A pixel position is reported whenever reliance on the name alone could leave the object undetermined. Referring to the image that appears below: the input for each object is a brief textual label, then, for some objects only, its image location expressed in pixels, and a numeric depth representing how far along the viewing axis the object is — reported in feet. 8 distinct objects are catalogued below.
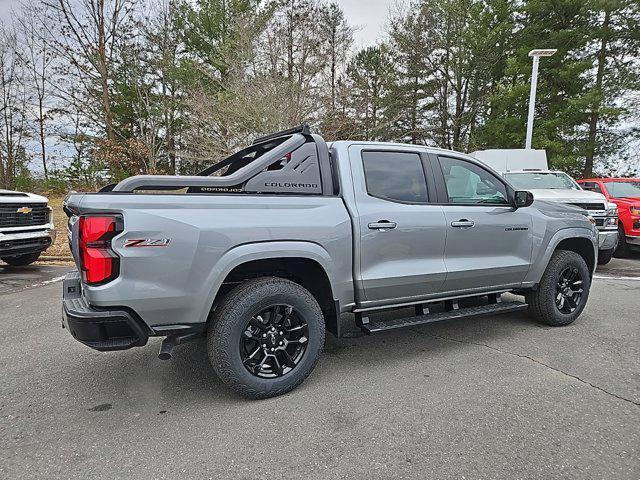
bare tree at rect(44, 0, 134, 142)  48.37
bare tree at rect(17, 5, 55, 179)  50.65
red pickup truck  27.81
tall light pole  42.37
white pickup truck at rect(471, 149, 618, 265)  24.88
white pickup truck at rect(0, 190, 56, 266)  20.99
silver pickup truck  7.79
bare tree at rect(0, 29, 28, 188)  56.54
